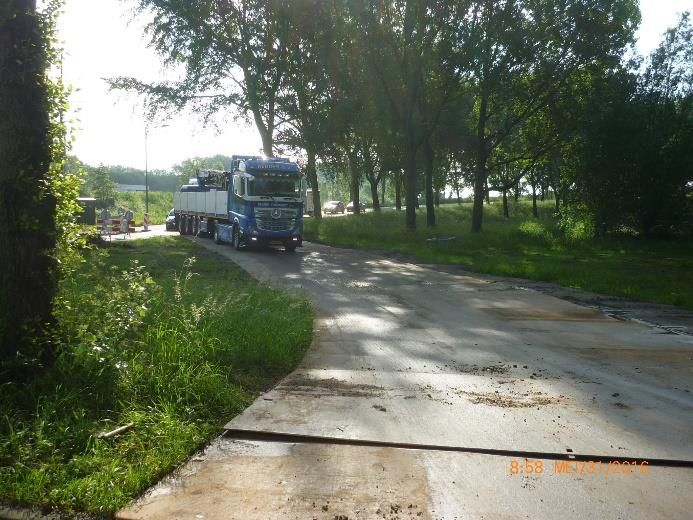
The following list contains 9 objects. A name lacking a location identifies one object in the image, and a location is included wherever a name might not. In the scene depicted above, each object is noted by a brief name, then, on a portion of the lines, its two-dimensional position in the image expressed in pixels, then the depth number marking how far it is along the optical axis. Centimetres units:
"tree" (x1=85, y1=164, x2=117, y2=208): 5703
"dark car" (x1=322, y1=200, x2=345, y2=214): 8338
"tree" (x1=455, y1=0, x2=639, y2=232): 2781
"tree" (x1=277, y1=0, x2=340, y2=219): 2903
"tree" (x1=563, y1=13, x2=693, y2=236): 2730
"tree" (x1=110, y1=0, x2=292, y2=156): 3014
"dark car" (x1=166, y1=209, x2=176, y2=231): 4252
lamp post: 3209
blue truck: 2419
